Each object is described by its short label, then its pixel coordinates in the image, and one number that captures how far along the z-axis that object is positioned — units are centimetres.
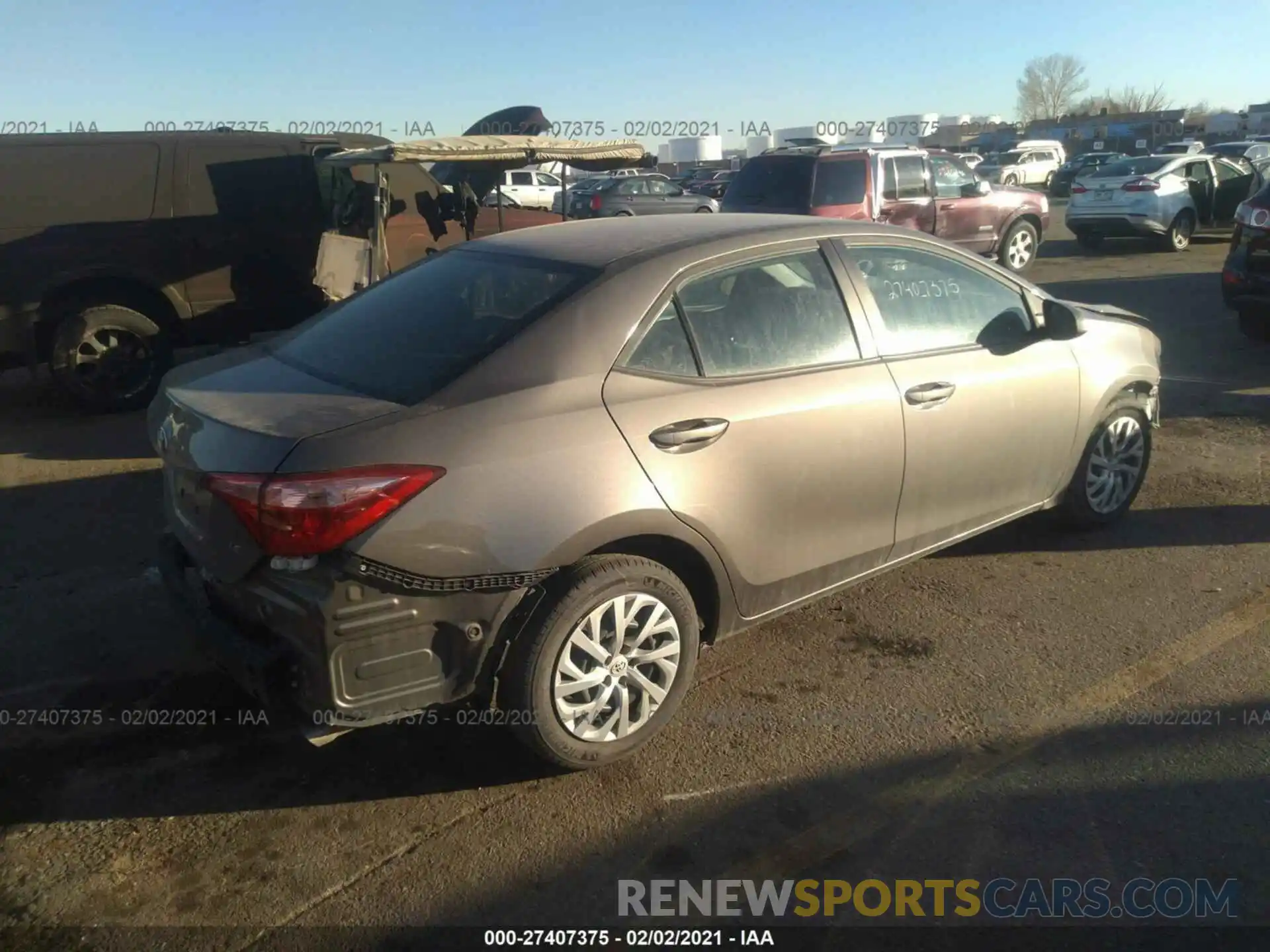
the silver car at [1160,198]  1650
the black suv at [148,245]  723
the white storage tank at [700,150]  5744
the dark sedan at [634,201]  2314
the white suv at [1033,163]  3728
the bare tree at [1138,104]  8699
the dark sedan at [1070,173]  3543
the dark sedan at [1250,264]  875
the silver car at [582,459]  285
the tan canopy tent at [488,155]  729
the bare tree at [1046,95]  9650
